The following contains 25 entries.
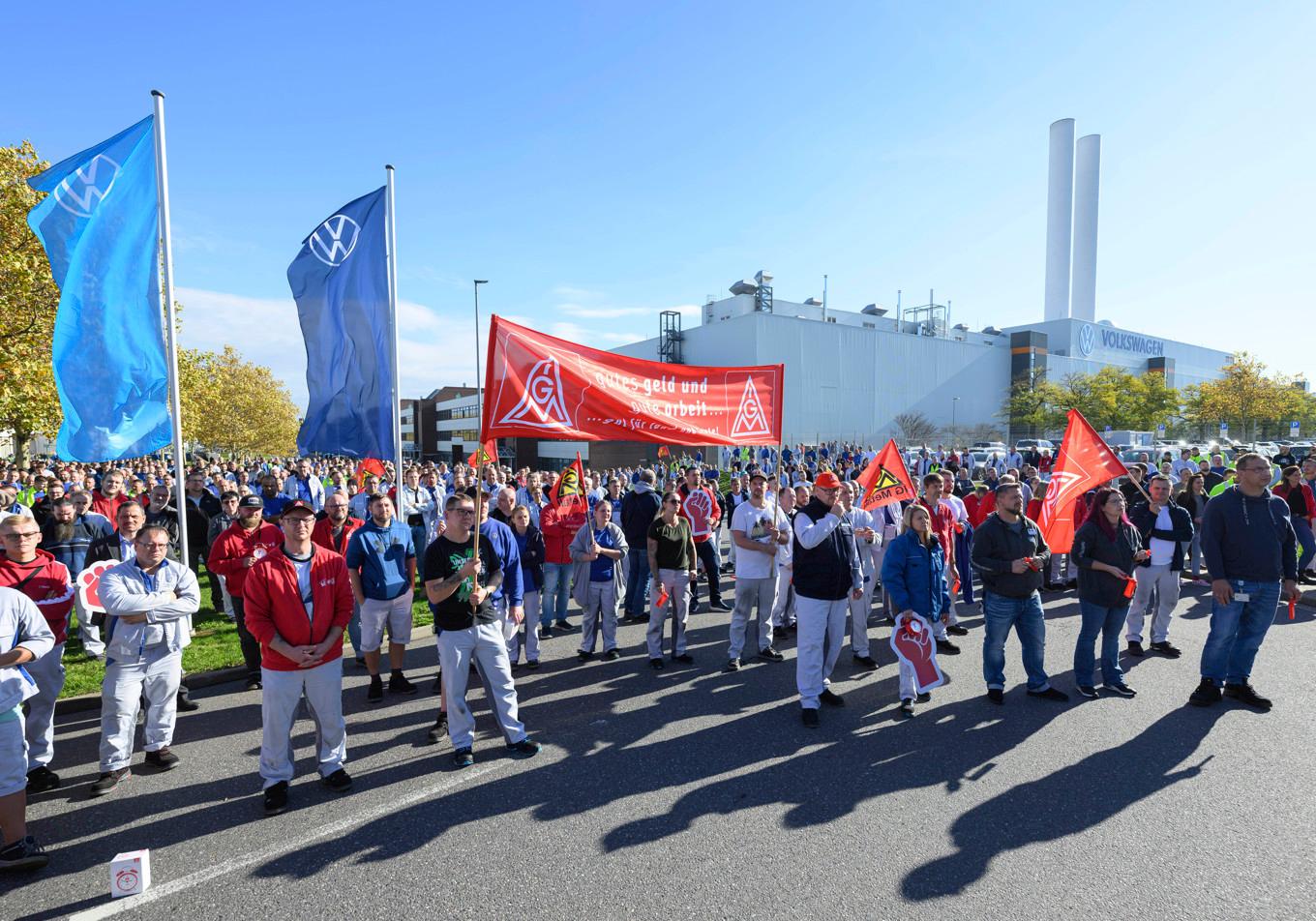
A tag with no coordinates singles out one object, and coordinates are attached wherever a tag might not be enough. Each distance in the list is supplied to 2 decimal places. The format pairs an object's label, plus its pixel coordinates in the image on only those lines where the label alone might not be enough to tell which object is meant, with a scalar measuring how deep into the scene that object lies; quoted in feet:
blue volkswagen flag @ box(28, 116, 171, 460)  19.54
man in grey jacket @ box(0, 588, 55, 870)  11.98
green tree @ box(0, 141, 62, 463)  56.65
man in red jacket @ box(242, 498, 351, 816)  14.35
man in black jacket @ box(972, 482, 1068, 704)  19.77
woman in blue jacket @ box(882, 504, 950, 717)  19.49
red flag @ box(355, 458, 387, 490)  47.50
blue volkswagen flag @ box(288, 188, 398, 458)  24.47
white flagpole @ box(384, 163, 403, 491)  25.00
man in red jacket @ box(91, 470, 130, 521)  31.83
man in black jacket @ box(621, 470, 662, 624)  30.58
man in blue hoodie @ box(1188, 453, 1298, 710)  19.22
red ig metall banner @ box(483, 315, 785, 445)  18.69
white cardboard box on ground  11.23
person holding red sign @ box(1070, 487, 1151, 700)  20.15
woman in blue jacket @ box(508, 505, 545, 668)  23.67
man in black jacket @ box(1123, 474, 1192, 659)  24.53
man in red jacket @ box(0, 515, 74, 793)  15.20
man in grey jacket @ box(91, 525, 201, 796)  15.31
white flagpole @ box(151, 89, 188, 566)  19.51
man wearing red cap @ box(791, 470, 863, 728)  19.06
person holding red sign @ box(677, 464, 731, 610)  33.12
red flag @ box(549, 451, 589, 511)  33.24
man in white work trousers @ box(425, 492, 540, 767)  16.22
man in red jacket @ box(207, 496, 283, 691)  20.92
